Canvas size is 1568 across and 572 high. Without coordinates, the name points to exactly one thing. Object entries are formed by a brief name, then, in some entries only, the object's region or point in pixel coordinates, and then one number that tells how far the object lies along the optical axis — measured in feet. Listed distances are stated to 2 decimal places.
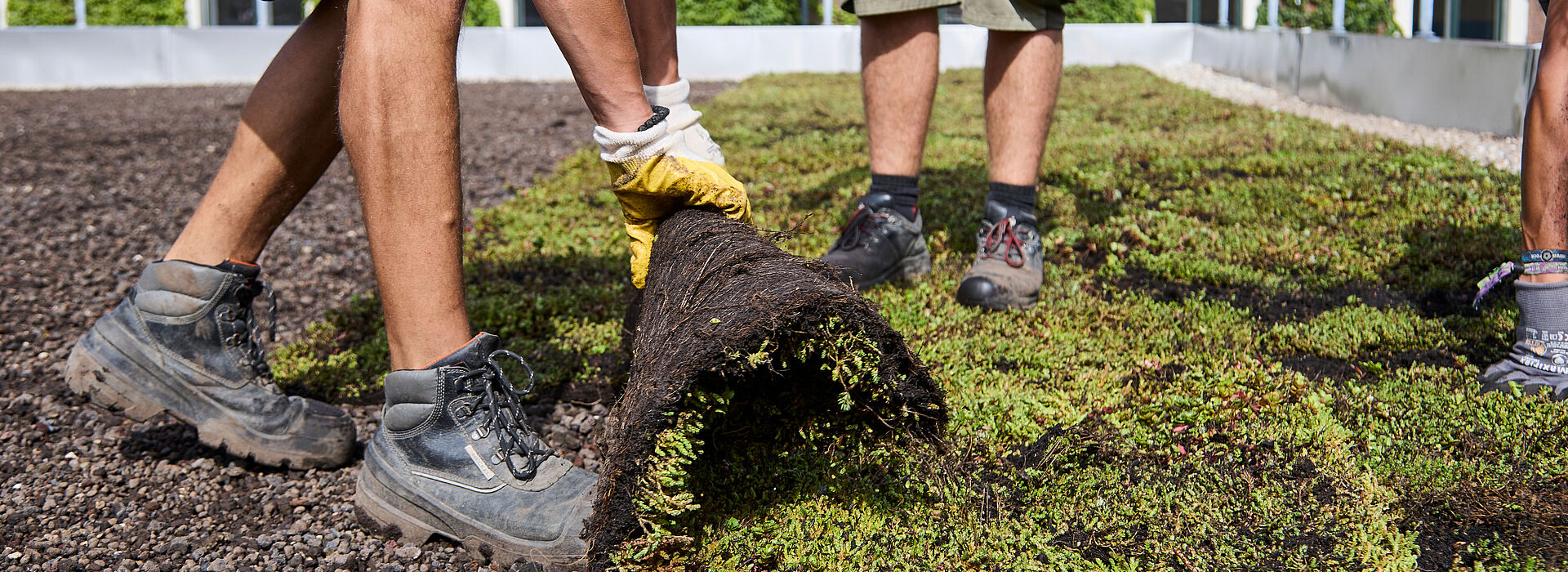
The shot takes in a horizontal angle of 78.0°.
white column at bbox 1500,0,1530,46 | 36.63
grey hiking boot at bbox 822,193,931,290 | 10.18
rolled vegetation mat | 4.96
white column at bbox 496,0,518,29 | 54.34
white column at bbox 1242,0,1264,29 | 50.67
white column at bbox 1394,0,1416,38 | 43.01
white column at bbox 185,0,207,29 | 53.78
